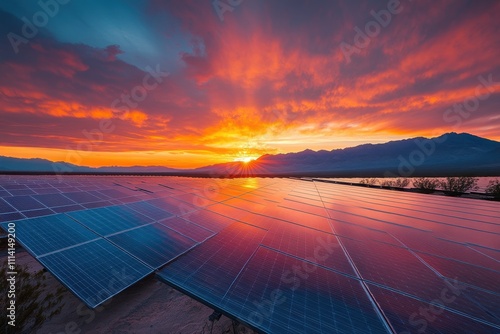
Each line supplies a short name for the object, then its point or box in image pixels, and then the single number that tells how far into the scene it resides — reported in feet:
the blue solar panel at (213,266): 13.24
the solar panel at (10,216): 22.93
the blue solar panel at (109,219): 23.22
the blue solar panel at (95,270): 13.57
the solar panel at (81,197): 35.12
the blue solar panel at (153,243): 17.36
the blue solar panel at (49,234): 18.31
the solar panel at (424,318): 10.62
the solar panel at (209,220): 24.60
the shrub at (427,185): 124.91
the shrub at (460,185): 121.71
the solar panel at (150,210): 27.86
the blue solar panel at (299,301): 10.64
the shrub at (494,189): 91.73
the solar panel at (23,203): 28.27
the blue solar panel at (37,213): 25.31
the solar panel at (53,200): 31.58
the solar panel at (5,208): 26.00
